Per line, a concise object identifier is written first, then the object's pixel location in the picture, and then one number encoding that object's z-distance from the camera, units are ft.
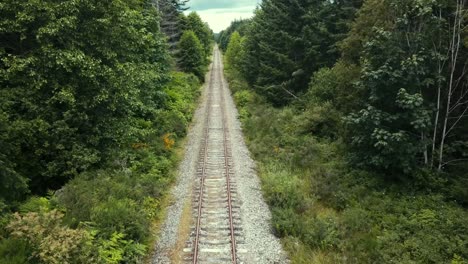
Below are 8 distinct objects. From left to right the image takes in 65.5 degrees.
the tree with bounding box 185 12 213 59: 222.58
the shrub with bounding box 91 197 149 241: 37.14
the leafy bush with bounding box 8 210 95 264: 28.14
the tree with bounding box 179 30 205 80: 160.97
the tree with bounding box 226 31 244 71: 192.45
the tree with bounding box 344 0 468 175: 45.70
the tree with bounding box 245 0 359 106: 87.56
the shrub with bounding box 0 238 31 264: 27.50
